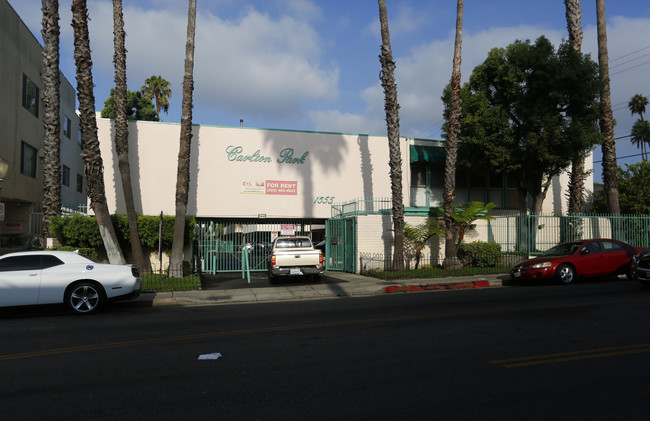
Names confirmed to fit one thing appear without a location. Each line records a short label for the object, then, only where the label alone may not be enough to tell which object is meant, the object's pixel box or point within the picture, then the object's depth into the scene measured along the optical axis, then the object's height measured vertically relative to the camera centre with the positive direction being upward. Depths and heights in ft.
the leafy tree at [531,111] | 68.54 +19.00
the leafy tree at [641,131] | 220.02 +48.32
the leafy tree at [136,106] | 131.44 +37.83
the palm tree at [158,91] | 146.10 +45.83
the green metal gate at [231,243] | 73.87 -0.03
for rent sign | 81.95 +9.29
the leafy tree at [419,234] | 65.05 +0.82
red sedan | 48.34 -2.38
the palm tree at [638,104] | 213.66 +59.16
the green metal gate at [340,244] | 67.53 -0.47
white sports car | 34.55 -2.64
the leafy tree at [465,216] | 63.21 +3.14
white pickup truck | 53.78 -2.25
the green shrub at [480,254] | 63.72 -1.89
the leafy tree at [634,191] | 84.71 +8.31
